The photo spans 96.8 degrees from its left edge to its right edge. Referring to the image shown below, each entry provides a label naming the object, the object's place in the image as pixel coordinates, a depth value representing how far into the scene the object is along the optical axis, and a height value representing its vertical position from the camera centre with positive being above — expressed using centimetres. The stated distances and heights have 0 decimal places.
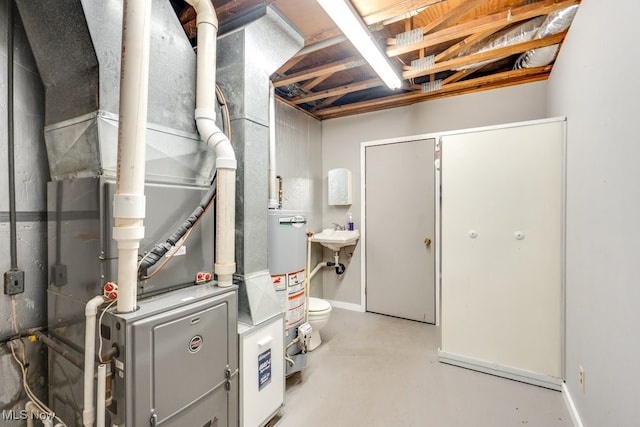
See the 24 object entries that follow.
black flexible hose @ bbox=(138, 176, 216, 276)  133 -13
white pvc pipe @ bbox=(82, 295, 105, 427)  115 -60
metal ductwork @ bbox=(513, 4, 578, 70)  196 +136
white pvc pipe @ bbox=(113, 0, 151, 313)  113 +27
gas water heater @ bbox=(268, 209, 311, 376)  214 -47
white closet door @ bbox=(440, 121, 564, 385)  214 -28
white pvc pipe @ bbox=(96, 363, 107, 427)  110 -71
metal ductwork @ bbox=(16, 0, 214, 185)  130 +64
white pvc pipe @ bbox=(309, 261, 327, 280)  355 -72
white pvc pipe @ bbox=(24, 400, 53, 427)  145 -105
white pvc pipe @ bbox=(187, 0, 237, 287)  159 +41
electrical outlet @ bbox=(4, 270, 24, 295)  148 -37
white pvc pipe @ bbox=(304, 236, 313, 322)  245 -74
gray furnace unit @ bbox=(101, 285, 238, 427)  112 -66
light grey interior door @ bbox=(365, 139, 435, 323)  334 -21
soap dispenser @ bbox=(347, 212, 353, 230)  377 -12
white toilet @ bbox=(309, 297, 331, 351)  262 -97
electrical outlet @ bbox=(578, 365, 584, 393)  170 -99
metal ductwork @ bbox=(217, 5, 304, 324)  181 +53
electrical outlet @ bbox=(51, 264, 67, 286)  146 -33
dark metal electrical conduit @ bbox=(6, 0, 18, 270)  149 +35
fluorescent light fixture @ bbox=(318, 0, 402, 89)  170 +123
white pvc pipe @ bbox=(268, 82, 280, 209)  228 +46
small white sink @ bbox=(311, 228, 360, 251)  342 -32
